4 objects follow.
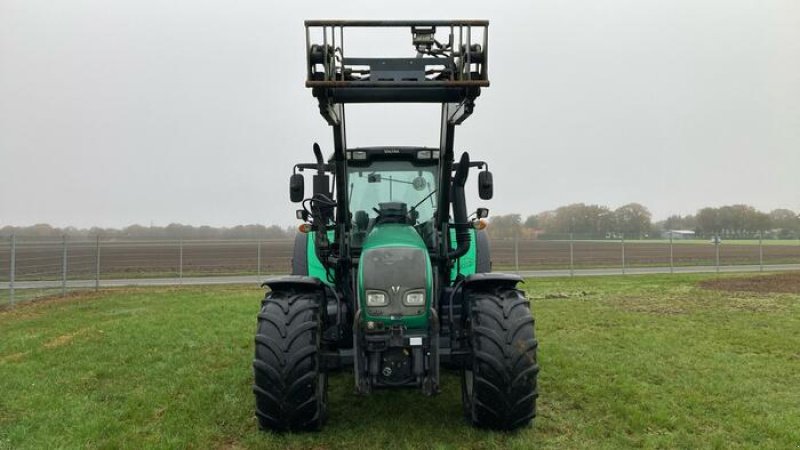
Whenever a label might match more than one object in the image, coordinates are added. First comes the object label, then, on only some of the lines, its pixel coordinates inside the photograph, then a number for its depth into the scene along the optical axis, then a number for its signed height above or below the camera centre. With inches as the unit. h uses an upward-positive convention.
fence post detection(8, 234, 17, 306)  525.7 -33.3
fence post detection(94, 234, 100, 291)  705.0 -36.5
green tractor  162.7 -24.4
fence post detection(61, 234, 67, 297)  642.8 -34.3
